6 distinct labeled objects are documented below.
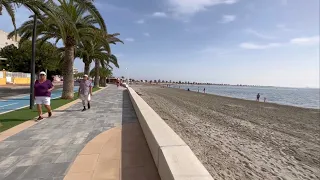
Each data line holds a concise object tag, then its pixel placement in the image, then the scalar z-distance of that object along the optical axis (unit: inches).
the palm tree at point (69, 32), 357.3
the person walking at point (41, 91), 189.1
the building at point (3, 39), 1588.2
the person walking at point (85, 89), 251.6
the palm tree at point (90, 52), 529.9
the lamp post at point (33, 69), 254.3
